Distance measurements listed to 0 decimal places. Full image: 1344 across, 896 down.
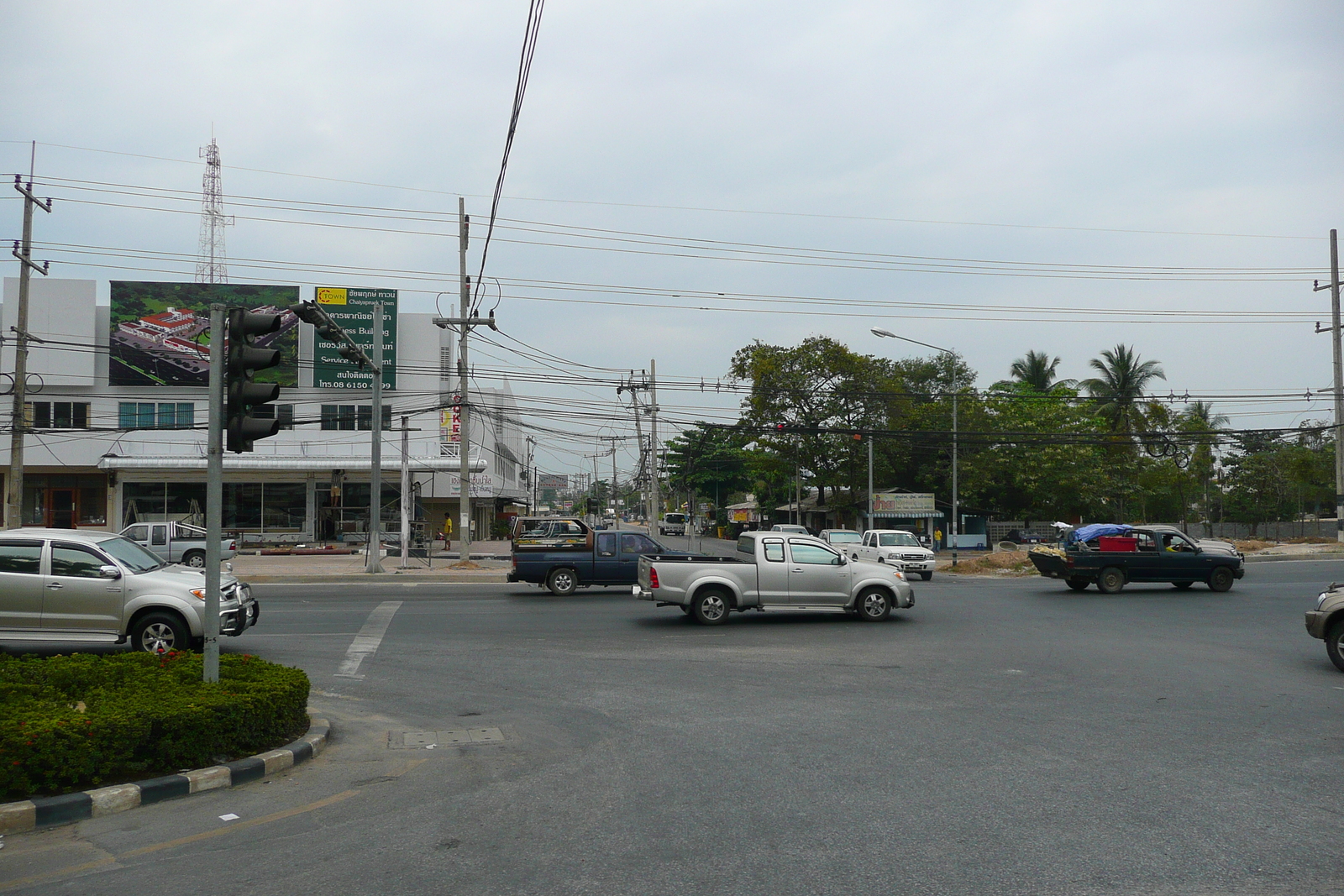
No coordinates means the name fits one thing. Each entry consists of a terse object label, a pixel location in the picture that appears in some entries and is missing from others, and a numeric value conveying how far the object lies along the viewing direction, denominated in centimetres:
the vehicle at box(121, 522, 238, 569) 3080
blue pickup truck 2325
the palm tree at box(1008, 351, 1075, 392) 6969
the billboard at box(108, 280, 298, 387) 4934
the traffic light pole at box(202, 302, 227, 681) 824
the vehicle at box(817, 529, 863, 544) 3444
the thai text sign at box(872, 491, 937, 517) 5272
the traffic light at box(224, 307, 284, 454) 812
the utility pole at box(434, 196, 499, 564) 3297
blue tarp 2500
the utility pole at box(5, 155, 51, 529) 2770
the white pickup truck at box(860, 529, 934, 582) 3111
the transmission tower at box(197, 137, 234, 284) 5654
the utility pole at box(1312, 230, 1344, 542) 4366
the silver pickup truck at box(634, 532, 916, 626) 1709
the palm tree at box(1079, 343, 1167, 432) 6266
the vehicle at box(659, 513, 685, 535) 9462
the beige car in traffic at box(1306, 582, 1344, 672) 1230
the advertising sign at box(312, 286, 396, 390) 5044
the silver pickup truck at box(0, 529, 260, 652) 1237
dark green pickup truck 2453
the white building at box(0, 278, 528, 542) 4812
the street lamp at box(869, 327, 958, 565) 3782
